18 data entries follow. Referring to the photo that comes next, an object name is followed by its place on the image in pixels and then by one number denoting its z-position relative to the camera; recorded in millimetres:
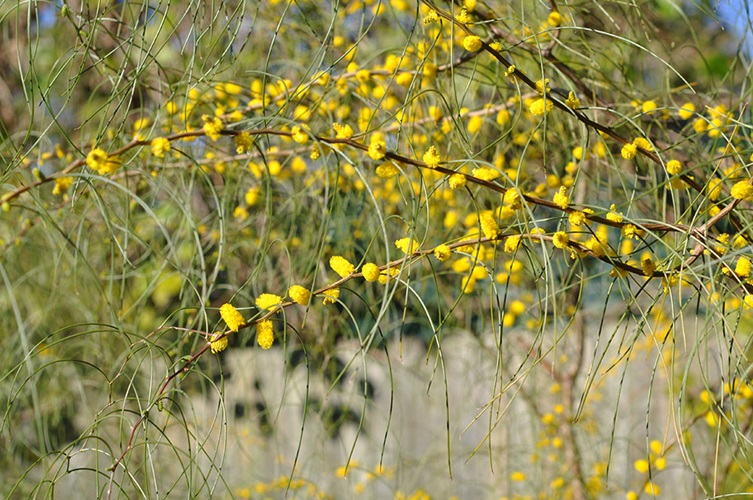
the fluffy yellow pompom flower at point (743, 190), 637
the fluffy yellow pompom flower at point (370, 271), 636
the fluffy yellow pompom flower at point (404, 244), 652
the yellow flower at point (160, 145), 631
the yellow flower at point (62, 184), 707
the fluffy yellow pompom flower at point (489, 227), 646
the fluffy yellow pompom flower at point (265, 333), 636
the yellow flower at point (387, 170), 644
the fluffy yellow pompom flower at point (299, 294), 633
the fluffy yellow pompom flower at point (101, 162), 625
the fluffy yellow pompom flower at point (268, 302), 637
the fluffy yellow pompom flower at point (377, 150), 630
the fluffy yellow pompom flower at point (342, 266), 643
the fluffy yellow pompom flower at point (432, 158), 632
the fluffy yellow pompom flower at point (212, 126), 635
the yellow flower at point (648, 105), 756
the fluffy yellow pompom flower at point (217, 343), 634
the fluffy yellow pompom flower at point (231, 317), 631
